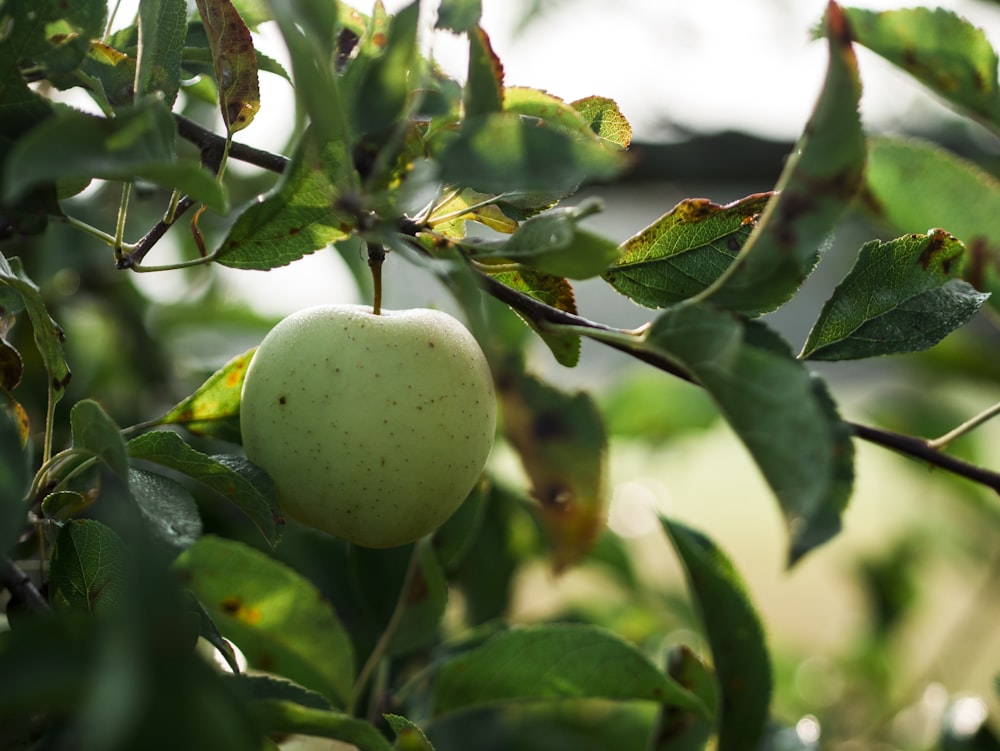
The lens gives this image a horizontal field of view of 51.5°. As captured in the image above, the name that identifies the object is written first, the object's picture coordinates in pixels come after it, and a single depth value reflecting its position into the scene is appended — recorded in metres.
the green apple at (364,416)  0.37
